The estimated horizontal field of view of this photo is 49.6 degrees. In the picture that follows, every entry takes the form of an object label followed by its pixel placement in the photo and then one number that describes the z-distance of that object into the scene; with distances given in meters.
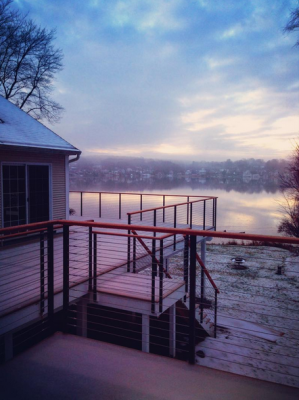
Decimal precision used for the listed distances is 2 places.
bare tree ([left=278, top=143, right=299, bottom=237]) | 16.67
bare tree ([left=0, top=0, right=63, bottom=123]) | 19.77
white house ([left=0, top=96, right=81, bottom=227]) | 7.75
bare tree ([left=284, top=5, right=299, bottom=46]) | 11.28
